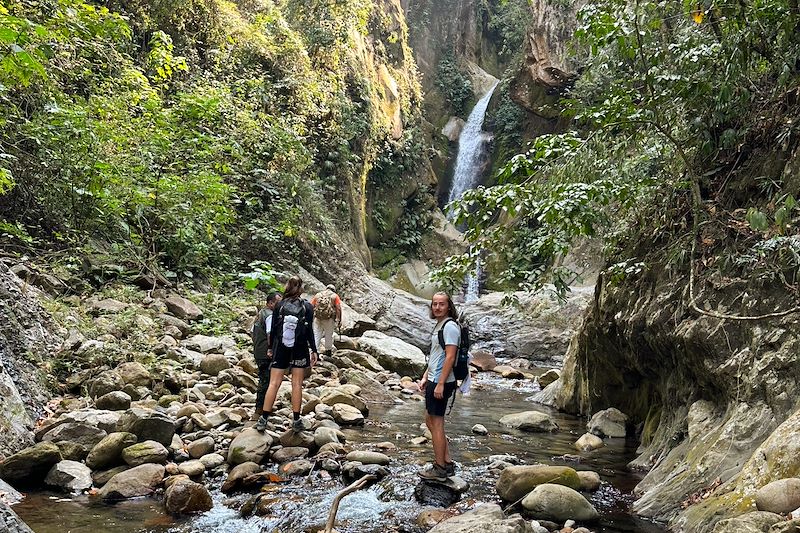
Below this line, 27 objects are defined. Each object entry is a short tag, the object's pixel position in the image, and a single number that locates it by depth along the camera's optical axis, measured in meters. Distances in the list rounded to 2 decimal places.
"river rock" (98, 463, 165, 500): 4.65
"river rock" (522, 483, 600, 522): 4.64
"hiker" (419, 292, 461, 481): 5.37
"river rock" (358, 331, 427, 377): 12.31
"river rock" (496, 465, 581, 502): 5.11
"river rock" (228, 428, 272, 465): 5.59
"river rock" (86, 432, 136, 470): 5.08
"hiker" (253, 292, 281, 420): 7.05
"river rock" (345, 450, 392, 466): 5.85
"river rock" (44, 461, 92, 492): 4.70
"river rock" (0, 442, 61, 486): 4.60
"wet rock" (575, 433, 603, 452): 7.20
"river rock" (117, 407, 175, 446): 5.48
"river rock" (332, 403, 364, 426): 7.60
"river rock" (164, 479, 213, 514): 4.45
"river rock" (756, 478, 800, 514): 3.37
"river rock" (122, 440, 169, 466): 5.12
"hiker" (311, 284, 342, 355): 10.78
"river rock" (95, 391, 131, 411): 6.16
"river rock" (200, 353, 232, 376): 8.15
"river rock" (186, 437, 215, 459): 5.60
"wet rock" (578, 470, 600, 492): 5.49
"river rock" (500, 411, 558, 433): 8.24
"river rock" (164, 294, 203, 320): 10.16
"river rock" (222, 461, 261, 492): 5.03
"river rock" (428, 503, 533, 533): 3.78
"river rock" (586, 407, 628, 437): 7.84
